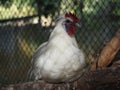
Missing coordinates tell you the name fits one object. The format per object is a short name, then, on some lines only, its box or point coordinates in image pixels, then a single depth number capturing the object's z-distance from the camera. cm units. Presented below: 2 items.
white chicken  218
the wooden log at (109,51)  243
